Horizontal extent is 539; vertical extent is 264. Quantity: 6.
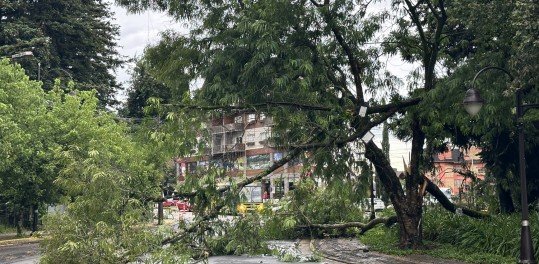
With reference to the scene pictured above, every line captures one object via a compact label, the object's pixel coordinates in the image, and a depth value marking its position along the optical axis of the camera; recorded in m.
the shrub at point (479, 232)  16.89
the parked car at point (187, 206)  14.40
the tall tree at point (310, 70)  14.39
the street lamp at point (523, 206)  13.57
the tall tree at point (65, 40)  41.81
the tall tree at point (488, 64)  13.09
